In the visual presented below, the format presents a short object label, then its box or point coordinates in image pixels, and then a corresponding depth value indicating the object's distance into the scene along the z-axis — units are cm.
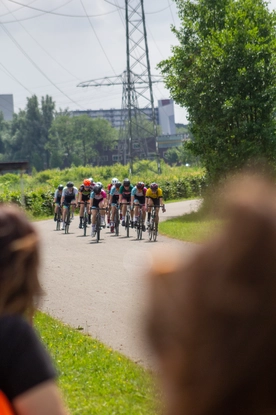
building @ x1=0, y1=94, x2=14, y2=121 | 19562
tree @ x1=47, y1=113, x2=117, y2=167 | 14288
